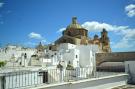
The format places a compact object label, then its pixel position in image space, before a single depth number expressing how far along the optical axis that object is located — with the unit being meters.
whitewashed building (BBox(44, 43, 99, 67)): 32.17
